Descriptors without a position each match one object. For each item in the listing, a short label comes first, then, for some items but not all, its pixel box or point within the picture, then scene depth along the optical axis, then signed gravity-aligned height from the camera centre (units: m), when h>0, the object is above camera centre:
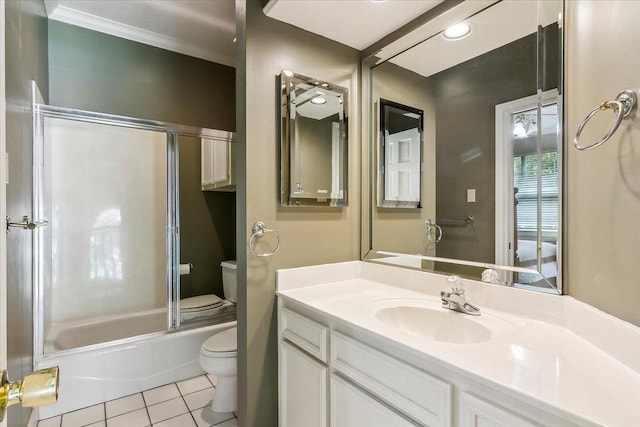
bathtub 2.01 -1.02
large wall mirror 1.17 +0.30
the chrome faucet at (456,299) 1.25 -0.35
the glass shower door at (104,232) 2.47 -0.18
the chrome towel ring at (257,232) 1.54 -0.10
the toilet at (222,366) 1.90 -0.92
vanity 0.71 -0.40
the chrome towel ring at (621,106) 0.80 +0.27
